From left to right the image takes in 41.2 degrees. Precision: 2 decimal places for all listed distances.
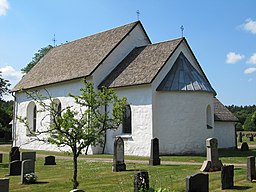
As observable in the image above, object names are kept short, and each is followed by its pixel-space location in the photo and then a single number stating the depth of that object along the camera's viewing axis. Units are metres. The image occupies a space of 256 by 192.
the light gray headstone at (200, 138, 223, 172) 13.50
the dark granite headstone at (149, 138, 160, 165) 16.02
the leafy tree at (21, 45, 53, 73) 49.72
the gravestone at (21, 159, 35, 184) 12.06
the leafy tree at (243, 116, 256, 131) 61.89
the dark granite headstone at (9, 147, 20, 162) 16.61
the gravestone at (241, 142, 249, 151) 25.31
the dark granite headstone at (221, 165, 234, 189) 10.20
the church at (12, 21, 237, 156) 22.08
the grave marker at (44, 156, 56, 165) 17.44
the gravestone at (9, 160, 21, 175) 14.09
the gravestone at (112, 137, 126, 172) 14.41
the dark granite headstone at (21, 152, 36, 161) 16.36
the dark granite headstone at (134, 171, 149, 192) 7.88
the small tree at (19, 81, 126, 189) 9.18
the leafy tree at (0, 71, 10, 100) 36.84
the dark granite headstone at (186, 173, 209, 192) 8.58
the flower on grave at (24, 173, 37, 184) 11.96
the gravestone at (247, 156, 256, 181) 11.17
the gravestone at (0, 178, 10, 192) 8.38
